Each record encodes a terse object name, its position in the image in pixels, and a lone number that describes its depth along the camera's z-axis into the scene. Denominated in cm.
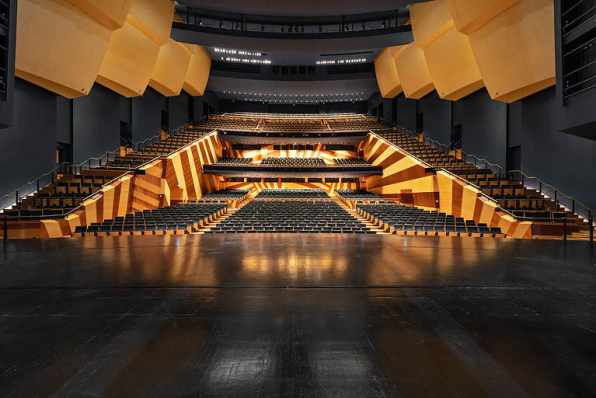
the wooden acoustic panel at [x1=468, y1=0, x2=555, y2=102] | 812
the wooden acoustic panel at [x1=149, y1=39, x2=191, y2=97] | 1533
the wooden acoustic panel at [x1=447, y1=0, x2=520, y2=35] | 887
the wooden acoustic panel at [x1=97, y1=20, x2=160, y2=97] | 1182
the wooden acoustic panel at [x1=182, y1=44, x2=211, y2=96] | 1845
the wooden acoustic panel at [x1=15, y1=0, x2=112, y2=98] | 788
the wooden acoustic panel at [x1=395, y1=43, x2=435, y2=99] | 1550
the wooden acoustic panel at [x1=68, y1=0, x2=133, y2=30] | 892
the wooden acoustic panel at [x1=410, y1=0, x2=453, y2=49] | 1200
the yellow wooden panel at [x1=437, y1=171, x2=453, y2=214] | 1148
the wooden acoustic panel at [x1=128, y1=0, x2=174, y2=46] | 1181
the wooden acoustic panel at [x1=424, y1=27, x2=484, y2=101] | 1202
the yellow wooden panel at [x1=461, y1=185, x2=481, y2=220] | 1005
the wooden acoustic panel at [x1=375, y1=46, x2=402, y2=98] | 1830
